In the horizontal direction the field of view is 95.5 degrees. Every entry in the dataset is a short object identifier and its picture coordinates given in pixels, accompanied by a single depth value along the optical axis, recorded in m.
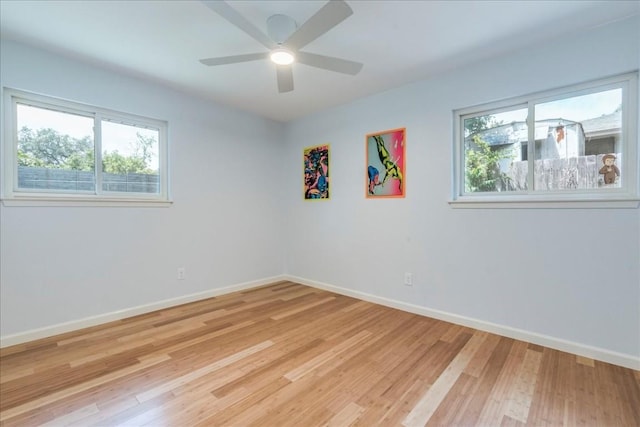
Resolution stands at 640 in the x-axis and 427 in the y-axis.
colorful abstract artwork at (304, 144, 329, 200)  3.96
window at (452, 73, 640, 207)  2.13
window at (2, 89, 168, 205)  2.46
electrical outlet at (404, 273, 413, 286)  3.13
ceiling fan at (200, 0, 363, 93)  1.57
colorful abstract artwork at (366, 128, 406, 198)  3.21
